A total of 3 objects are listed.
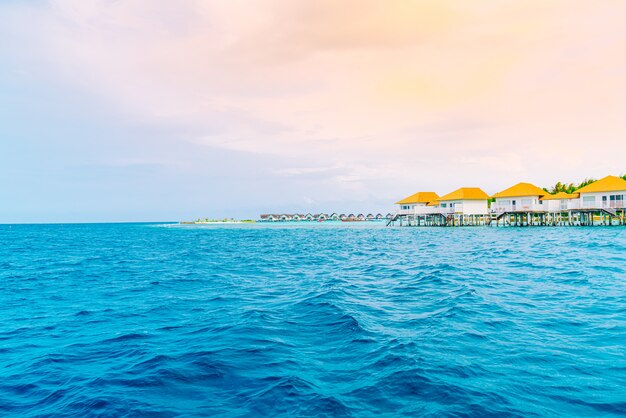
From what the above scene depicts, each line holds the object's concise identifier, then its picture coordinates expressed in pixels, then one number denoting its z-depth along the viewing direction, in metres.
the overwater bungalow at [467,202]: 68.86
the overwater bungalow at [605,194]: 52.19
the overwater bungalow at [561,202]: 56.84
